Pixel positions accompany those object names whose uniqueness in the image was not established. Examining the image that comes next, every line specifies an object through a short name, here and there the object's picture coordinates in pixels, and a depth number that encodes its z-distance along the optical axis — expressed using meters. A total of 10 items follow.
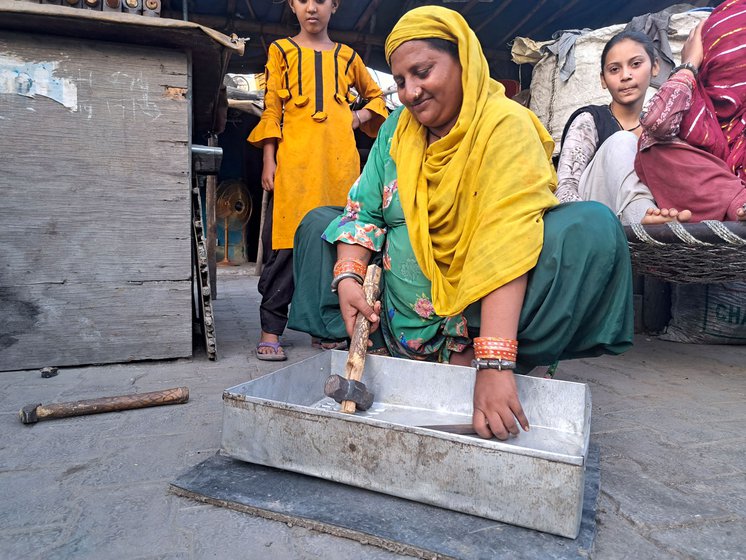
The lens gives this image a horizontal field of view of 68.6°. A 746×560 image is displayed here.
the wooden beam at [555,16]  4.93
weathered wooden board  2.30
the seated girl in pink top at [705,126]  2.42
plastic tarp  4.11
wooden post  4.64
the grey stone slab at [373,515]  1.03
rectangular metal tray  1.04
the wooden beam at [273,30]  4.81
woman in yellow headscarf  1.34
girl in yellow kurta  2.78
